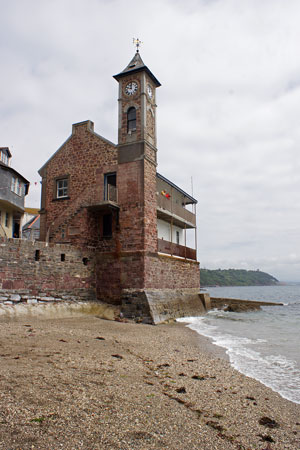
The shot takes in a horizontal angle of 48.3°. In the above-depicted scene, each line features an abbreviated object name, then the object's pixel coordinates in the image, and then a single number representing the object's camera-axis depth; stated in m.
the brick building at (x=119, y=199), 16.84
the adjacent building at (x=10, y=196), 23.77
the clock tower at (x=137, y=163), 16.78
